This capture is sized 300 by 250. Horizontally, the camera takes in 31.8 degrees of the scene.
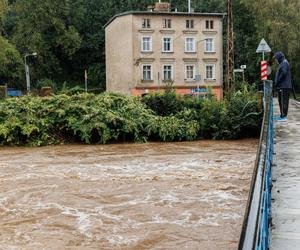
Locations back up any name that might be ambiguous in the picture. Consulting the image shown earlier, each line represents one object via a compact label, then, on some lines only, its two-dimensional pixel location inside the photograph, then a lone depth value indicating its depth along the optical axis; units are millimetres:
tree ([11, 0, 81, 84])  63406
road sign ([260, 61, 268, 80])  20753
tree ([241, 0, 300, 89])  46812
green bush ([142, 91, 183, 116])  23297
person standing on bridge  13633
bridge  2516
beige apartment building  51594
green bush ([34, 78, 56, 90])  60275
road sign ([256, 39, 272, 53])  19234
